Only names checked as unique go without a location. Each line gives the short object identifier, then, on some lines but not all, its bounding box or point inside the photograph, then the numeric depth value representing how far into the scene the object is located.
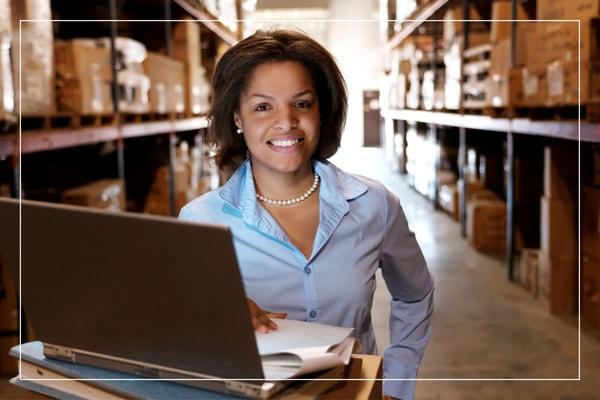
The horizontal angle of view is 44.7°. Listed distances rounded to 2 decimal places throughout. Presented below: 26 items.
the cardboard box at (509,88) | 4.43
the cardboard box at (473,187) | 6.17
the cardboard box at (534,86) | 3.94
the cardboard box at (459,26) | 6.31
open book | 0.75
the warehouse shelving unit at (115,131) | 2.99
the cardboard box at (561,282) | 4.01
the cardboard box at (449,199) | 6.88
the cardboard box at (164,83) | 5.12
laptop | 0.68
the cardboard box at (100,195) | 3.93
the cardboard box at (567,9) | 3.21
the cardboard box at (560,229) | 4.03
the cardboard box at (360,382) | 0.80
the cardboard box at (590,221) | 3.76
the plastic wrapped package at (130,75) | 4.41
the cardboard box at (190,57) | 6.33
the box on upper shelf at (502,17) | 4.73
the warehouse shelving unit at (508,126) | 3.48
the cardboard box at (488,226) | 5.55
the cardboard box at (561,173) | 3.99
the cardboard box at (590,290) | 3.74
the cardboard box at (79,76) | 3.59
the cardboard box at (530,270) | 4.30
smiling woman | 1.13
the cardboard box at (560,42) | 3.26
